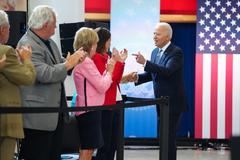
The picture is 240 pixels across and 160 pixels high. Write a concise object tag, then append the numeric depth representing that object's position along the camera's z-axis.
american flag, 10.97
